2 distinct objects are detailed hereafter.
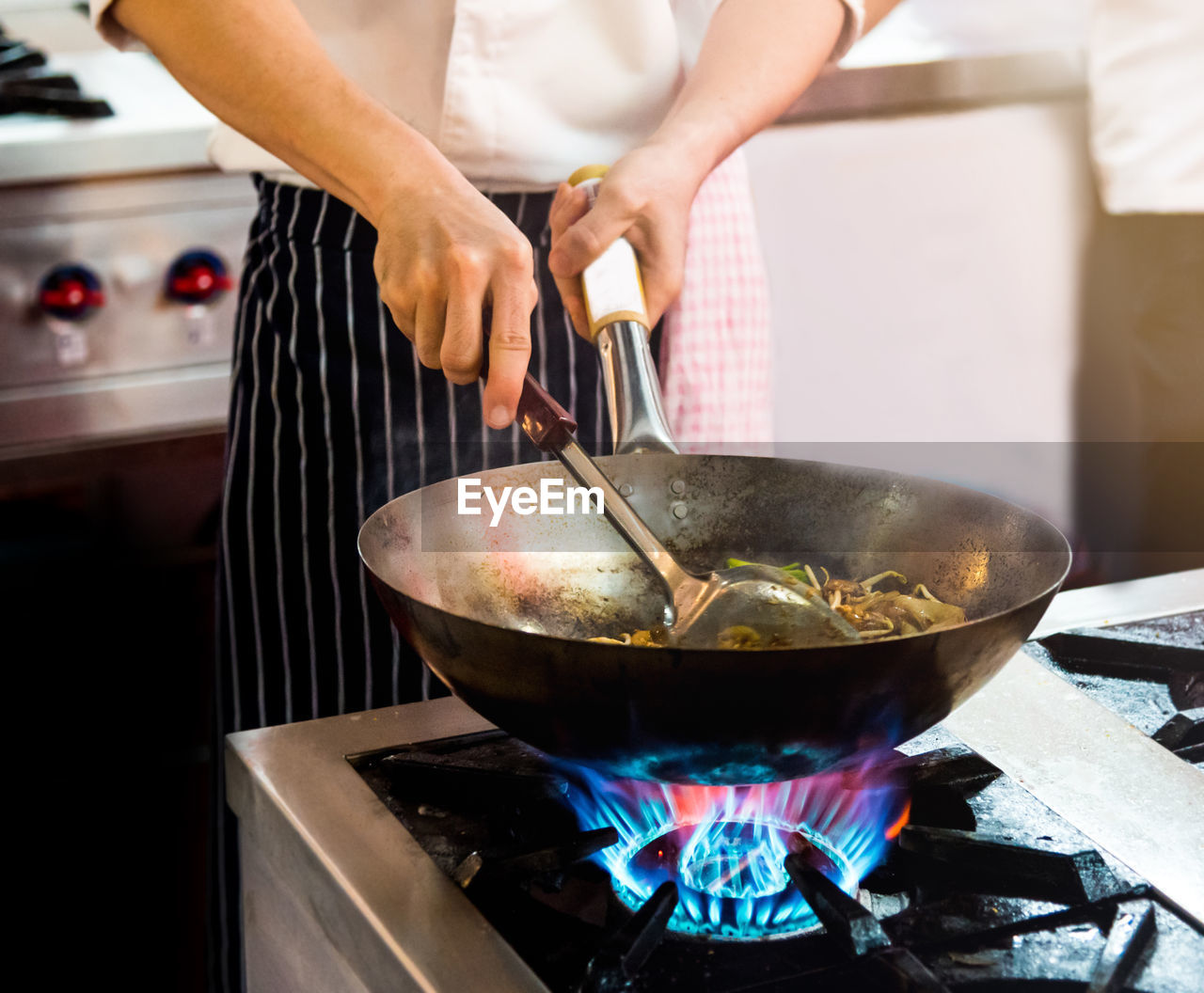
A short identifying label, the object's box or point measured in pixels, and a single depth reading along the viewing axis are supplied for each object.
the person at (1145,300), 2.08
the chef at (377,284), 1.20
